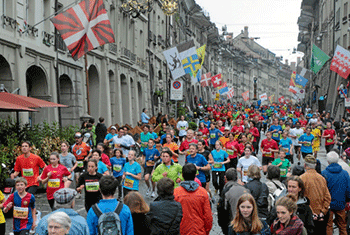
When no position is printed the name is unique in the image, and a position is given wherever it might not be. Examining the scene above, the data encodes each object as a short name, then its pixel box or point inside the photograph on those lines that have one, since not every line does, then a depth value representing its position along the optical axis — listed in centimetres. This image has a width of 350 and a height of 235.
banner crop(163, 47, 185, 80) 2869
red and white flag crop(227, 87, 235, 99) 5636
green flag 3610
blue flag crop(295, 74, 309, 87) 4778
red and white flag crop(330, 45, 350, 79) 3081
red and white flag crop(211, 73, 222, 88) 4854
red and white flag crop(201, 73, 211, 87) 4663
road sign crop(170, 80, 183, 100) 2906
